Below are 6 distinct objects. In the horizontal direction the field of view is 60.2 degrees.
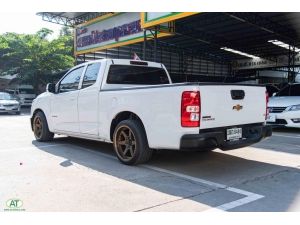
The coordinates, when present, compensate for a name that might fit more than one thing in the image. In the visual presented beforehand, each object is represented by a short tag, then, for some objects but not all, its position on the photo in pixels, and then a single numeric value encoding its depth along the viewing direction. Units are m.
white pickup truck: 3.39
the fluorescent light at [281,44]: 15.10
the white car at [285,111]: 6.83
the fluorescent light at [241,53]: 17.86
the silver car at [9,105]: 13.78
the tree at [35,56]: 19.52
